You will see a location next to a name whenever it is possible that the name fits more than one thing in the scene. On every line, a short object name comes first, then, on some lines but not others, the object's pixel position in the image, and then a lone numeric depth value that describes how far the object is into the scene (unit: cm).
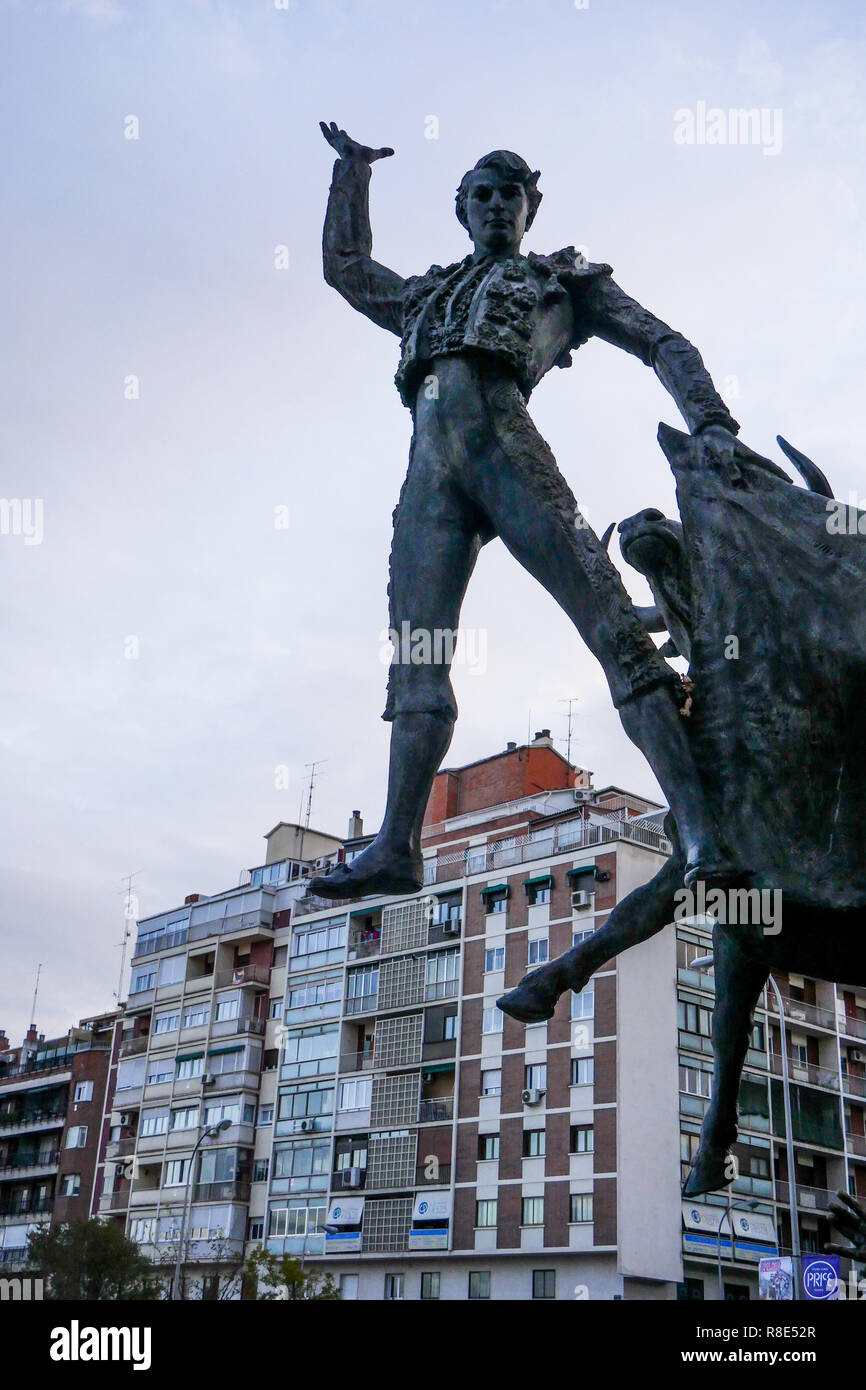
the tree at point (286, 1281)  4941
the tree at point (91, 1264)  5094
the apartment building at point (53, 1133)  7444
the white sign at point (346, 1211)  5744
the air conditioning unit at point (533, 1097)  5316
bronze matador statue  433
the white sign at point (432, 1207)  5462
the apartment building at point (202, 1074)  6353
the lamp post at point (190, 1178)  5766
